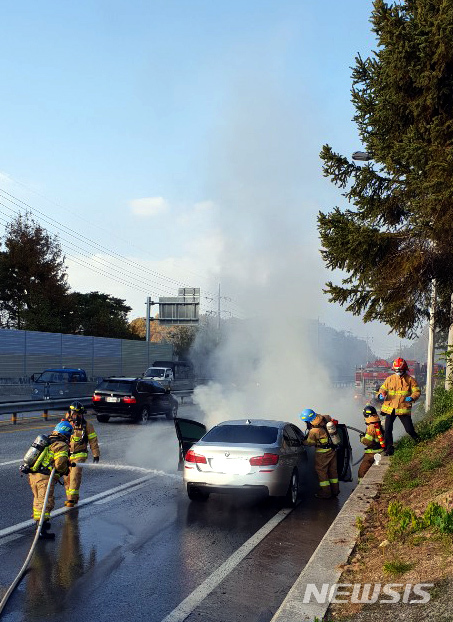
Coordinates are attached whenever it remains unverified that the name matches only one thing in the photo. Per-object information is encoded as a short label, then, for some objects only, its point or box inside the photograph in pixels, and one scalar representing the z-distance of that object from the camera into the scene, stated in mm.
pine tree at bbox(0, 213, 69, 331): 57188
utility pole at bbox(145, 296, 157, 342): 57344
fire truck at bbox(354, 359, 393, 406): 35444
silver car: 9633
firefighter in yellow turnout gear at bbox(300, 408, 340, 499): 10898
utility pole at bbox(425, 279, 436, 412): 22375
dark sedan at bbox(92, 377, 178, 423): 24609
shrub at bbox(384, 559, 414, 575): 5512
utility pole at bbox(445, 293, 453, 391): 14592
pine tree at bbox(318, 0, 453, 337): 13414
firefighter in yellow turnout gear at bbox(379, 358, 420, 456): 13016
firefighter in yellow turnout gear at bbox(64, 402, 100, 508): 10641
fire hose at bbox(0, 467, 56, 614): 5781
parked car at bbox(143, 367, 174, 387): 41819
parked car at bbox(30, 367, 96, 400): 29422
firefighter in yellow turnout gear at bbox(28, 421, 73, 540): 8352
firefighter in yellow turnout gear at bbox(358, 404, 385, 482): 11984
